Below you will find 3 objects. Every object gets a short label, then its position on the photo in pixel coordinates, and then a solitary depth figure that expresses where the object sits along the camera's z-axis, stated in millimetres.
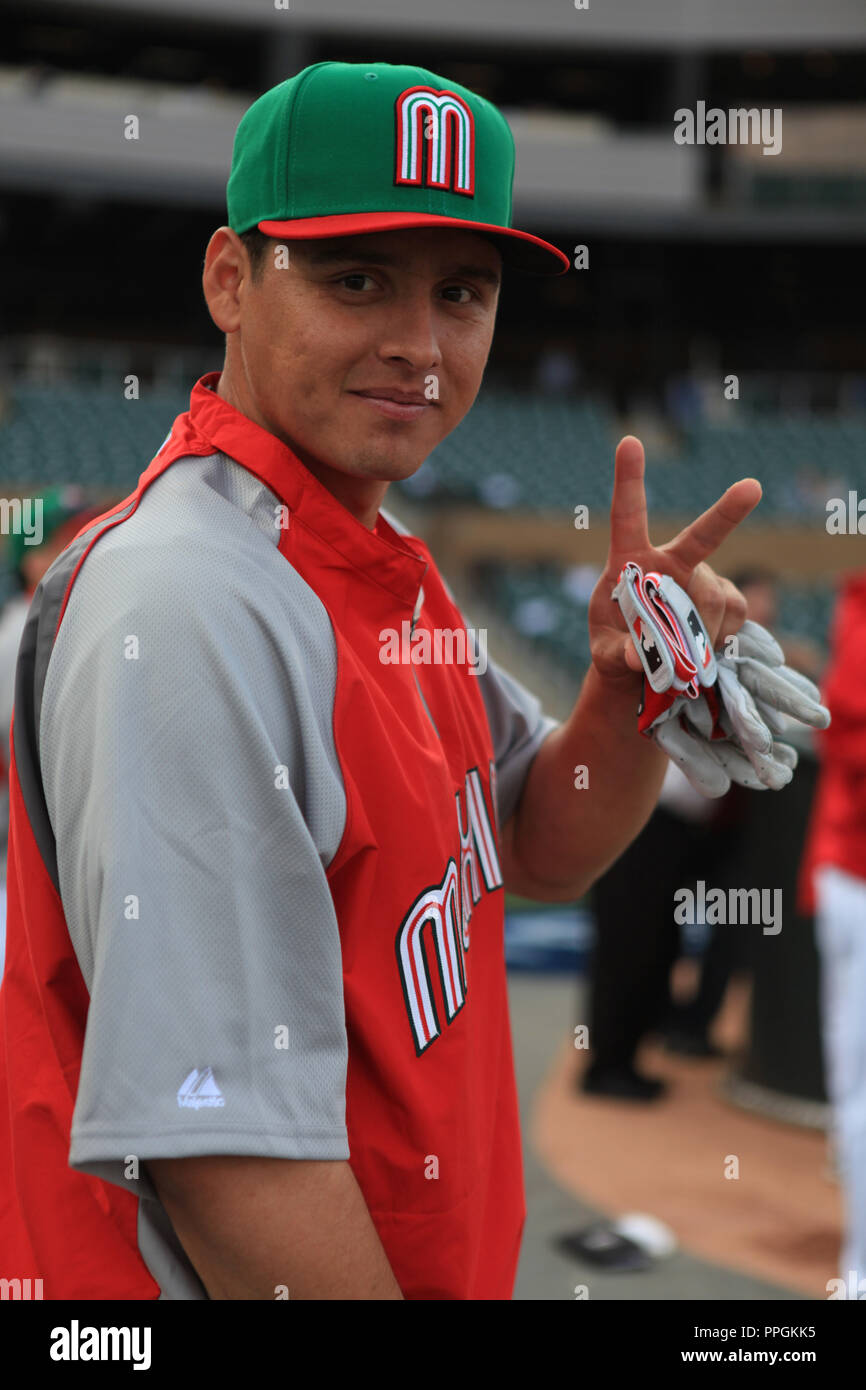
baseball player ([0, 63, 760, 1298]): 919
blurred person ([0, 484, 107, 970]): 3031
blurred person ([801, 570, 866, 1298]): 2932
